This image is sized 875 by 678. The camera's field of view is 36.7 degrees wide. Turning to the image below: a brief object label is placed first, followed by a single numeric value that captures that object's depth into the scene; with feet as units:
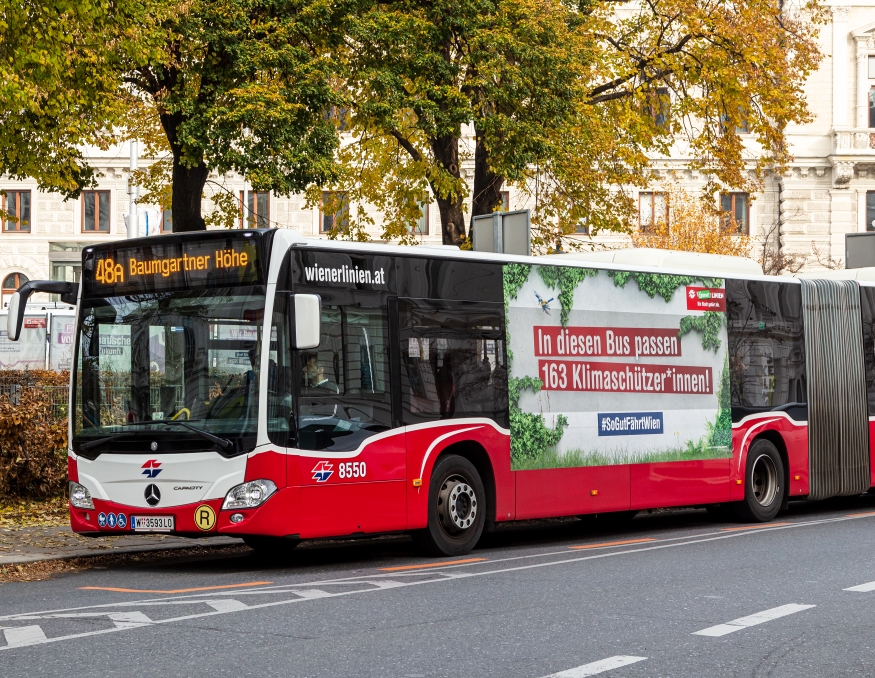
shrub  51.44
